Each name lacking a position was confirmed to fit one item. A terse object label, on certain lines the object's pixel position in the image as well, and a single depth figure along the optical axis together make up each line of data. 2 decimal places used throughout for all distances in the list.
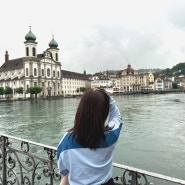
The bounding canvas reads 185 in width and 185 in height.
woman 2.29
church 98.69
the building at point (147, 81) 167.25
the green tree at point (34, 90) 89.32
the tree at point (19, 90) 92.81
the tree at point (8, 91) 91.26
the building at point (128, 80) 160.25
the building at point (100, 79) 148.88
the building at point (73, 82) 123.56
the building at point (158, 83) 175.88
